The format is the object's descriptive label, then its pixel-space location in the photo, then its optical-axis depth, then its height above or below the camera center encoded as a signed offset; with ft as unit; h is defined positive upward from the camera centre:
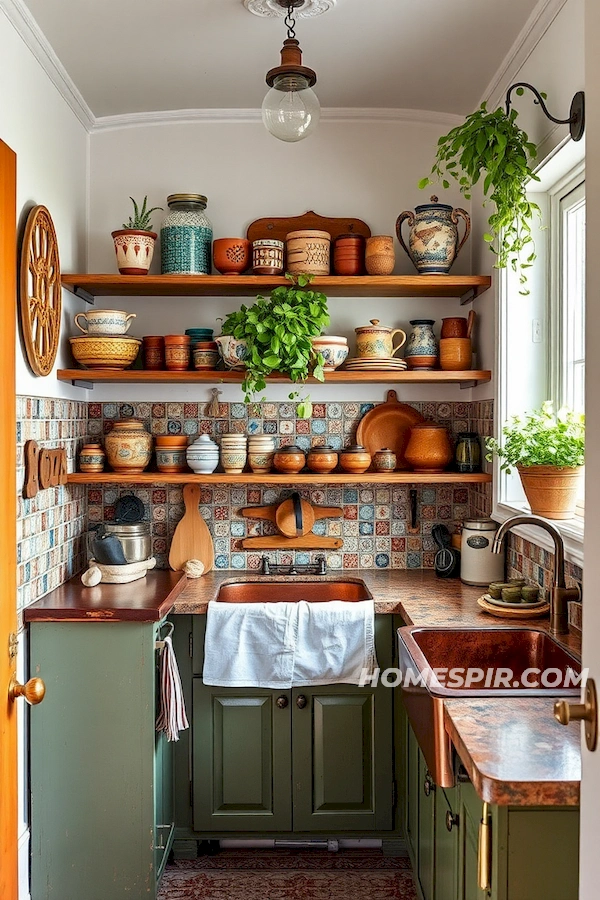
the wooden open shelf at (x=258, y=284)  9.58 +1.84
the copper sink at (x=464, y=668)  5.84 -1.95
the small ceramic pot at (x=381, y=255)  9.78 +2.18
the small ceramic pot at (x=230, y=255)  9.83 +2.21
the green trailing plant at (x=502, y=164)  7.82 +2.64
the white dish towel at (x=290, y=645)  8.85 -2.24
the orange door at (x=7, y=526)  5.71 -0.62
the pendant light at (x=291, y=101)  7.28 +3.01
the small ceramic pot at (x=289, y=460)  10.04 -0.27
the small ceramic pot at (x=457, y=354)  9.92 +1.00
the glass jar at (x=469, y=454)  10.00 -0.21
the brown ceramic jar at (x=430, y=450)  10.07 -0.16
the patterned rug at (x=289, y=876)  8.51 -4.74
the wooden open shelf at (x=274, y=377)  9.51 +0.72
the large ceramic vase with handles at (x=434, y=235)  9.66 +2.39
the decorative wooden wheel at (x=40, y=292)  7.99 +1.54
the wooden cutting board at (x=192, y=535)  10.50 -1.24
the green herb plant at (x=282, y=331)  9.18 +1.21
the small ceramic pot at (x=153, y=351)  10.13 +1.09
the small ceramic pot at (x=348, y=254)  9.90 +2.23
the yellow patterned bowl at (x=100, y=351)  9.45 +1.02
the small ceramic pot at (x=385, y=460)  10.14 -0.28
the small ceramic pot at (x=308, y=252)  9.77 +2.22
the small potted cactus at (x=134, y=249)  9.64 +2.25
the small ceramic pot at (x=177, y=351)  9.93 +1.06
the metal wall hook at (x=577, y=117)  6.64 +2.61
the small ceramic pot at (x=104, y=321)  9.50 +1.38
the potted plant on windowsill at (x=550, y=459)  7.48 -0.21
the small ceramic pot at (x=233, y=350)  9.55 +1.03
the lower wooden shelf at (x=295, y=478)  9.77 -0.48
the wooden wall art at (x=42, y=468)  8.12 -0.30
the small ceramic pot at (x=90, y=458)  9.91 -0.23
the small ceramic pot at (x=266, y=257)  9.73 +2.16
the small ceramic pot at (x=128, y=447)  9.96 -0.10
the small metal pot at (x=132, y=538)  9.66 -1.18
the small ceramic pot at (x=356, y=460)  10.00 -0.27
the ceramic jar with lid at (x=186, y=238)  9.82 +2.43
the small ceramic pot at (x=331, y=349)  9.64 +1.06
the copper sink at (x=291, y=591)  10.18 -1.92
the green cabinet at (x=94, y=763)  8.05 -3.20
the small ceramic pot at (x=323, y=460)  10.00 -0.27
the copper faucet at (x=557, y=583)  6.94 -1.27
